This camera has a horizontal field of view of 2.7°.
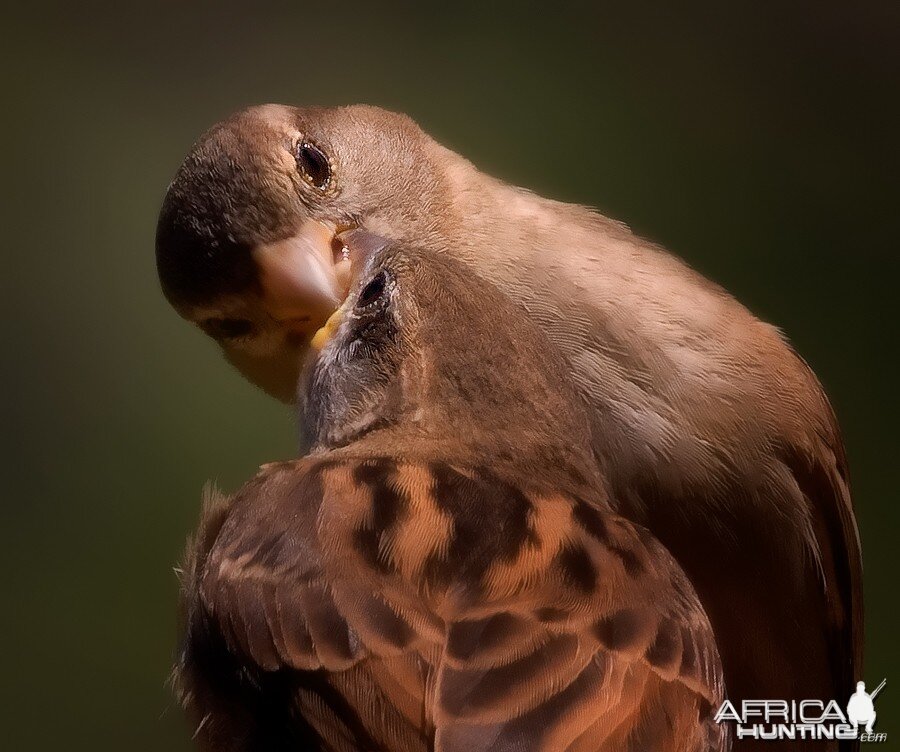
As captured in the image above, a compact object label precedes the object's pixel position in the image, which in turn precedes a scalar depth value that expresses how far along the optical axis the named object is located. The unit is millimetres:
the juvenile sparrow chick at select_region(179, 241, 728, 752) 1649
